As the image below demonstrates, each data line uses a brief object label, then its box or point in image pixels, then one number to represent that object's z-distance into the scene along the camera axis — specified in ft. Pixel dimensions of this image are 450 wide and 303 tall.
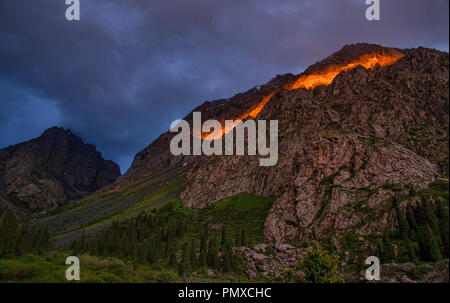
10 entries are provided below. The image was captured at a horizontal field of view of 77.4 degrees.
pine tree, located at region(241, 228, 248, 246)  333.66
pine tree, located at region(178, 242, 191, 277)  220.43
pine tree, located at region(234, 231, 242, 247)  333.42
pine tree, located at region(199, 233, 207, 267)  285.23
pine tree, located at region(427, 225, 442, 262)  213.25
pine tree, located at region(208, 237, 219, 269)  279.90
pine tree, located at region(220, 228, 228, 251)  319.06
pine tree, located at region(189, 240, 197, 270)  275.59
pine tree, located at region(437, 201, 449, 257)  220.94
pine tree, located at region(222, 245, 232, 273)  269.03
